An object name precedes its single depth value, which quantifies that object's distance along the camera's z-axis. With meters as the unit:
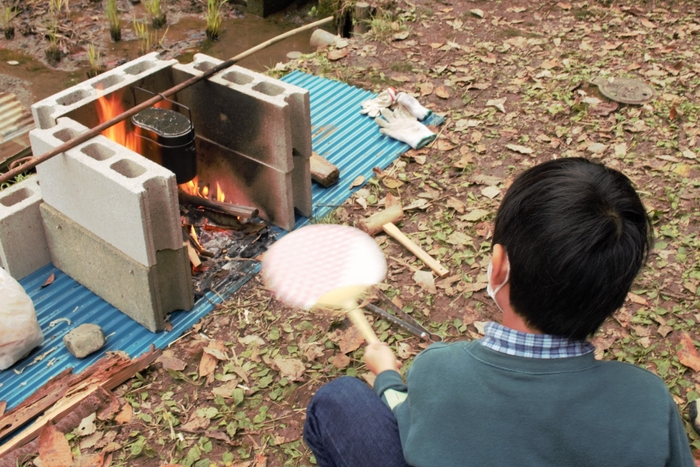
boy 1.85
